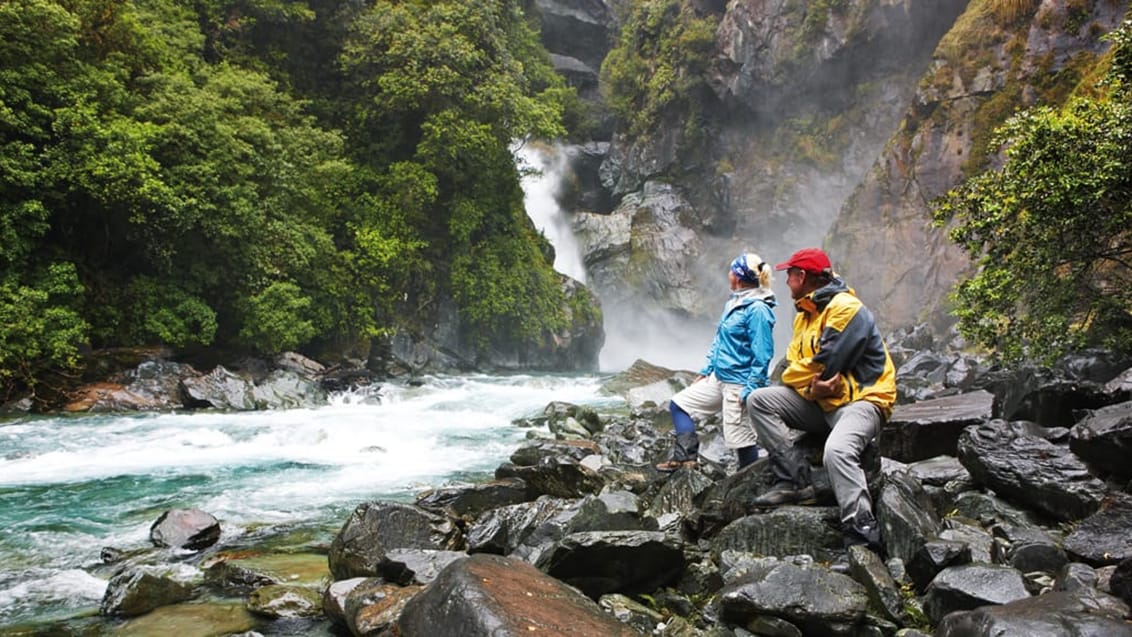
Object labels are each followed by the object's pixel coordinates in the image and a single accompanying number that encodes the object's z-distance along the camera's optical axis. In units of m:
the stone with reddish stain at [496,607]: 2.89
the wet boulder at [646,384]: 16.77
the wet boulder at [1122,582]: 2.82
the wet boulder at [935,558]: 3.32
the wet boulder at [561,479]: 6.32
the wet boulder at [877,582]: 3.19
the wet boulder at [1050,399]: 5.89
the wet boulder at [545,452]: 8.10
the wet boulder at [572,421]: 11.54
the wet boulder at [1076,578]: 3.00
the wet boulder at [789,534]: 4.01
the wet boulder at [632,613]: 3.60
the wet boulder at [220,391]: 13.86
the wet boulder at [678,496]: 5.24
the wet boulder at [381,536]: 4.75
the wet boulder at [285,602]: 4.22
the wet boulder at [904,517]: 3.59
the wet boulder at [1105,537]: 3.45
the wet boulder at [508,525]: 5.05
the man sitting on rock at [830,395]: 3.86
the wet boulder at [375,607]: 3.68
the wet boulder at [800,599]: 3.11
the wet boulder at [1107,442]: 4.32
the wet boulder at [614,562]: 3.91
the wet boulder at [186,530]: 5.64
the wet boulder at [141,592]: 4.29
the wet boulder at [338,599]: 4.05
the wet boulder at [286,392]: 14.88
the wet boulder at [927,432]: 6.07
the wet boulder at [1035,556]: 3.47
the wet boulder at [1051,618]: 2.41
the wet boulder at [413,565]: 4.25
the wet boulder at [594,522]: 4.54
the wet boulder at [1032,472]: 4.16
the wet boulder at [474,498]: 6.20
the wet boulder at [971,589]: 2.96
